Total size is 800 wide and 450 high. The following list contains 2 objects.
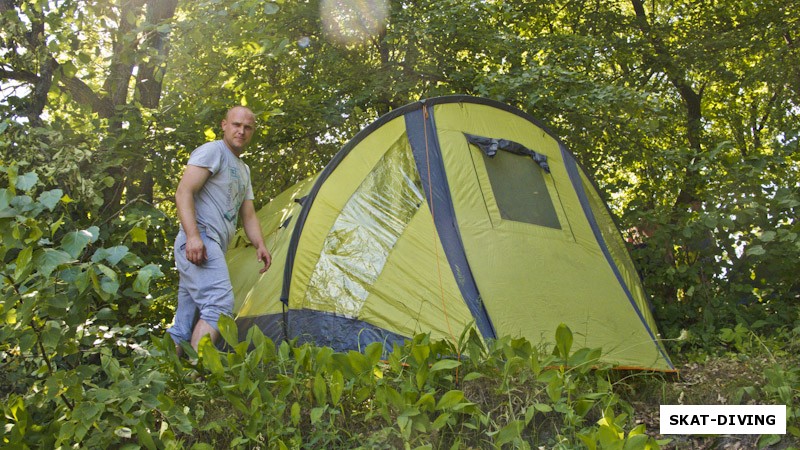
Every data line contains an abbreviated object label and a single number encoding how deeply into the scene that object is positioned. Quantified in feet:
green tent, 12.35
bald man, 11.98
